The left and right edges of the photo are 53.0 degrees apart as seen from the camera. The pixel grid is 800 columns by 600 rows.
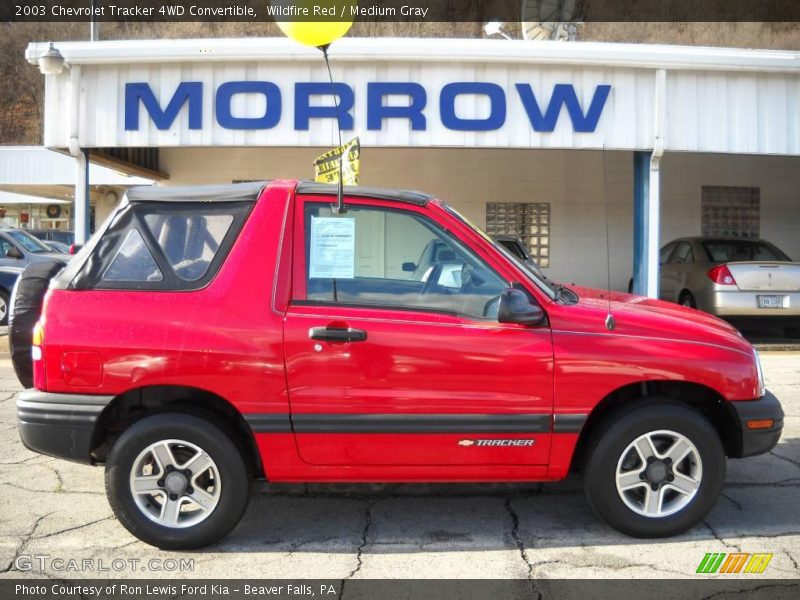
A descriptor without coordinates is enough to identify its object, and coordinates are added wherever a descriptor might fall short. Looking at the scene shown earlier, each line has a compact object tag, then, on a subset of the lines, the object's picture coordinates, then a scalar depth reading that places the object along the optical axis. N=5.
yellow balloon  5.99
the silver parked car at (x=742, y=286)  11.45
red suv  3.94
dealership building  11.40
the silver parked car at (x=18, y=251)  13.84
